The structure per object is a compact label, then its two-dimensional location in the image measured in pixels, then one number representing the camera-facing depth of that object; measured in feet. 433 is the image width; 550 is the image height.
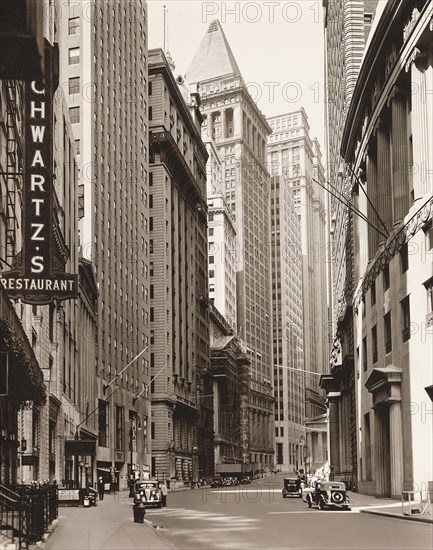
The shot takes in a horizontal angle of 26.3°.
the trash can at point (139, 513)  107.34
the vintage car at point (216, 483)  396.61
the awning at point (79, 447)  200.93
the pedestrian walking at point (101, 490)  214.83
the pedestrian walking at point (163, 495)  160.66
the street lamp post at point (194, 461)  433.89
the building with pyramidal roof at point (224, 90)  603.26
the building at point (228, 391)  529.04
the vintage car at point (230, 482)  406.41
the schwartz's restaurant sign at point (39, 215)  97.86
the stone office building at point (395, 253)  161.48
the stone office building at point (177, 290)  387.96
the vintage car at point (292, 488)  194.39
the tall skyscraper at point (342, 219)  266.36
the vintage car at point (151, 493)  156.04
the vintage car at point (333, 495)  137.39
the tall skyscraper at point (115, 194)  303.27
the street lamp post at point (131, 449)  302.39
